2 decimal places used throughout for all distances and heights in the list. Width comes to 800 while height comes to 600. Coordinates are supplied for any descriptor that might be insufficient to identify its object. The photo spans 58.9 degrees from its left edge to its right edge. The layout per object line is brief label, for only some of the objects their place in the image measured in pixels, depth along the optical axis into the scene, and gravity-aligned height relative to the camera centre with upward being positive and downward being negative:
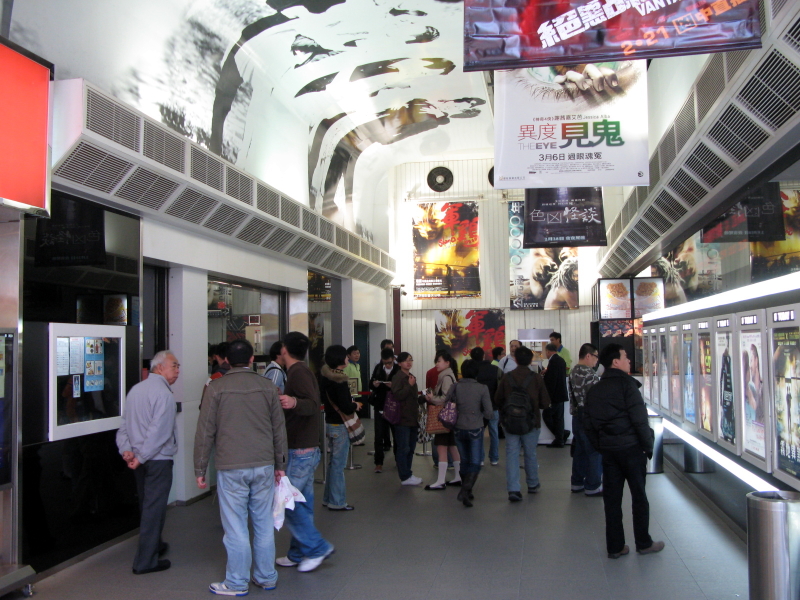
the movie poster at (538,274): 17.52 +1.52
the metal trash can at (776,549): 3.47 -1.08
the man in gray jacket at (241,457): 4.70 -0.77
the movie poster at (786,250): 5.09 +0.61
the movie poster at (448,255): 17.92 +2.07
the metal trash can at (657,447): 8.76 -1.43
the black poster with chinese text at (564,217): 10.01 +1.68
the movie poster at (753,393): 5.12 -0.46
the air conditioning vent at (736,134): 5.13 +1.50
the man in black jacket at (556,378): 10.52 -0.64
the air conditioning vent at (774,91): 4.23 +1.52
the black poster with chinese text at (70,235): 5.33 +0.87
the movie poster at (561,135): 6.10 +1.73
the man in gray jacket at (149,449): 5.21 -0.78
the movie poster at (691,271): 7.72 +0.77
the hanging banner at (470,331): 17.98 +0.13
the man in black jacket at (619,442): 5.24 -0.80
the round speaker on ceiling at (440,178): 18.30 +4.10
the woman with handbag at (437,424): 8.12 -0.98
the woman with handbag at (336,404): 6.71 -0.62
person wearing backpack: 7.57 -0.83
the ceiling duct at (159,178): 5.19 +1.50
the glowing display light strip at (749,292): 4.64 +0.30
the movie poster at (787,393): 4.39 -0.40
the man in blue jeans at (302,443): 5.29 -0.80
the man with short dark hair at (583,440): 7.62 -1.17
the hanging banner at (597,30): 4.36 +1.98
